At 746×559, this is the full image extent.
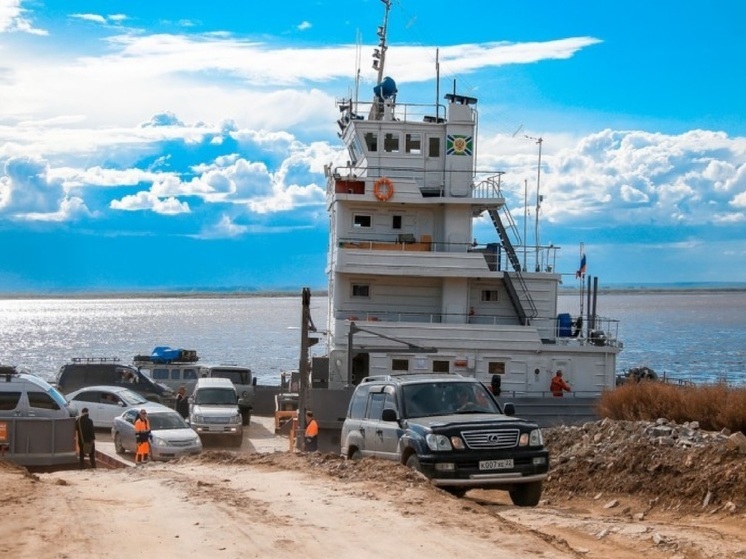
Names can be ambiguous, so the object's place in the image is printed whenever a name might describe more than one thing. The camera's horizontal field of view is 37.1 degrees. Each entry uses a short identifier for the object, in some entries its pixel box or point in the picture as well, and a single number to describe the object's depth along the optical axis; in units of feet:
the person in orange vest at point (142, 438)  83.87
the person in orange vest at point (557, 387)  111.14
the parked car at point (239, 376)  130.72
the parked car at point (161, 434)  86.48
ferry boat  112.78
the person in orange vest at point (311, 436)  84.74
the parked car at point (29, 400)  68.90
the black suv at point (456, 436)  47.85
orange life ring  115.65
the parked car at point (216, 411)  103.81
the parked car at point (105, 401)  106.83
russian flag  124.32
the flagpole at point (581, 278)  125.18
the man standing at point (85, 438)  74.74
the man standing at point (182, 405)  113.60
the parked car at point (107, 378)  128.16
